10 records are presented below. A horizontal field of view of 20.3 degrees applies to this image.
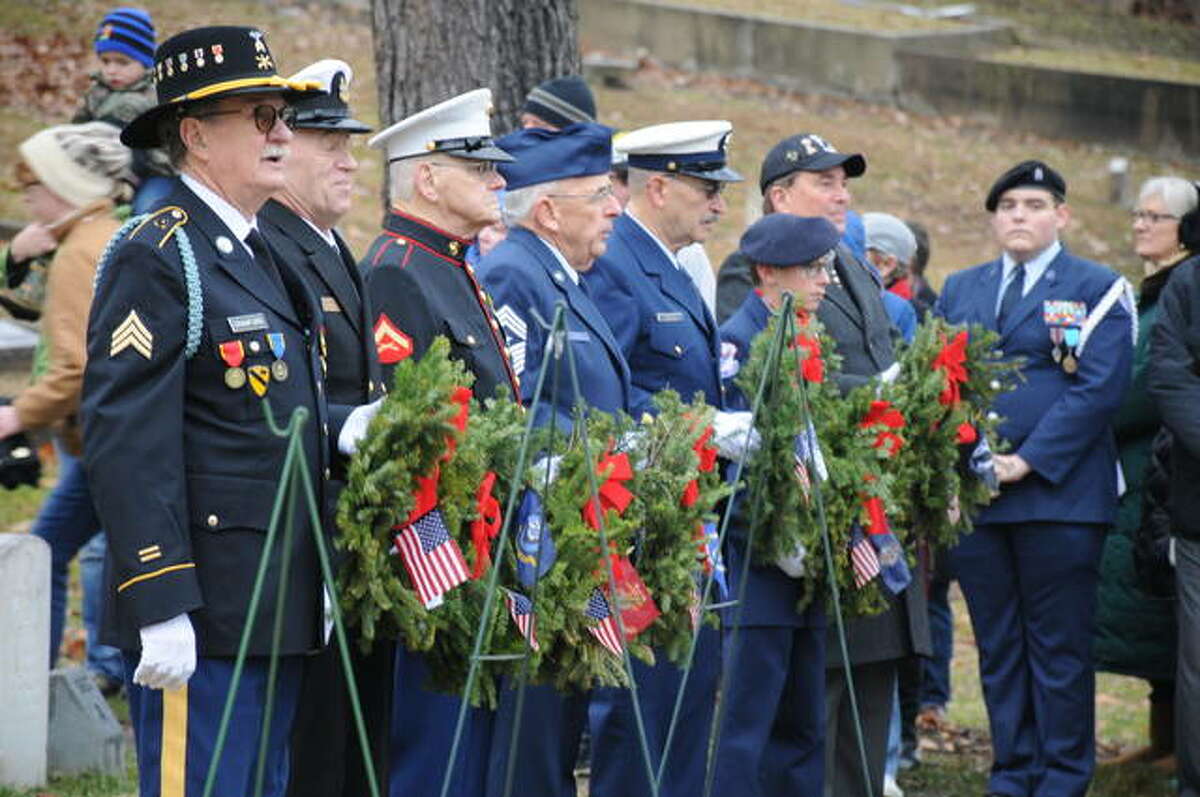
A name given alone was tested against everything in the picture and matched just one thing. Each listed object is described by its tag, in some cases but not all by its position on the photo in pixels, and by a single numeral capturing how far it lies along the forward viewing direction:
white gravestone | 10.44
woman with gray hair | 12.78
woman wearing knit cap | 10.96
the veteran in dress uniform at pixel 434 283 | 8.39
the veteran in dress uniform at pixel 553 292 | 8.93
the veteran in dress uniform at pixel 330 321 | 7.98
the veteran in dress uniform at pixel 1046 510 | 12.23
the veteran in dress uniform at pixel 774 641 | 10.03
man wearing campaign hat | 6.80
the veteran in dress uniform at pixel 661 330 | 9.71
